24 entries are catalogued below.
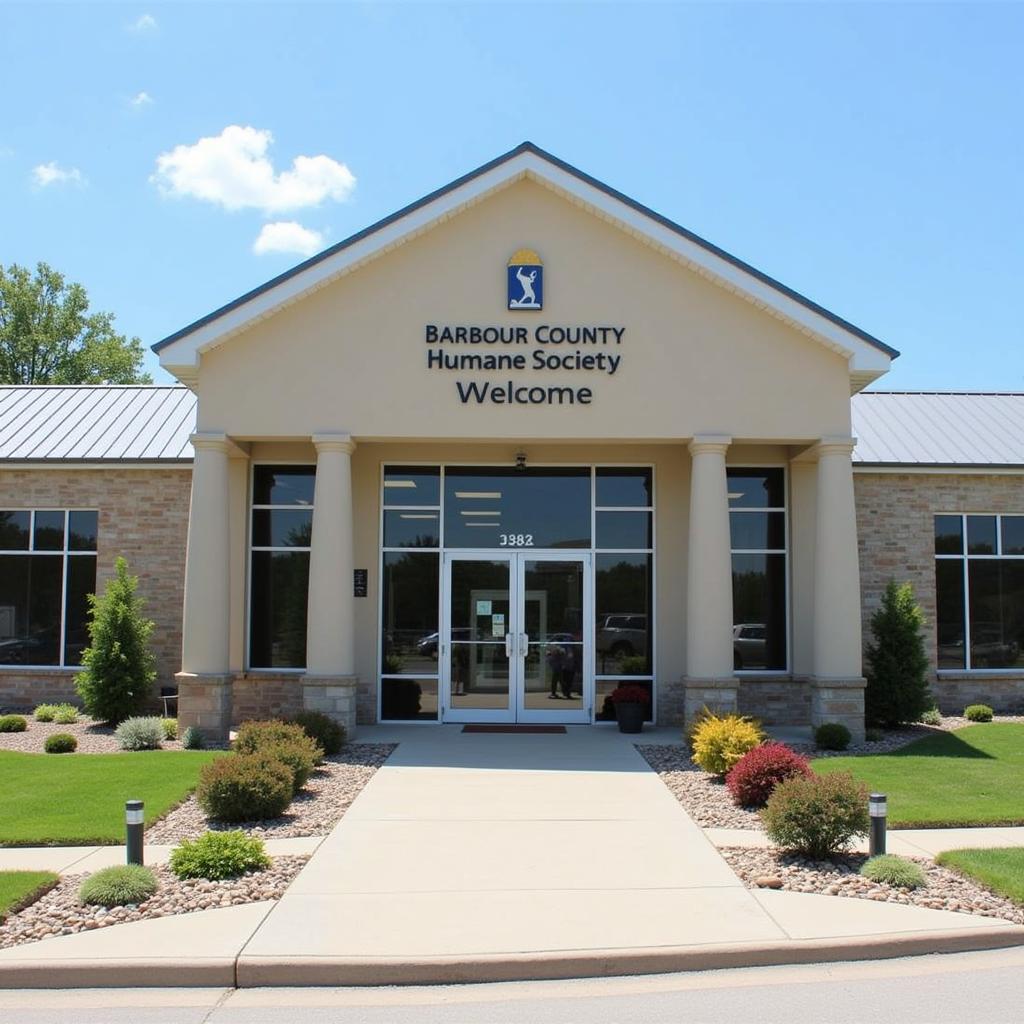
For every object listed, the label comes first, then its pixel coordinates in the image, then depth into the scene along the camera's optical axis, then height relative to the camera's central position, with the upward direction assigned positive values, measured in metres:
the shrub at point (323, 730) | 13.92 -1.76
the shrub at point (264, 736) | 12.10 -1.63
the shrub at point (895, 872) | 8.12 -2.10
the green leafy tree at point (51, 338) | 48.72 +11.74
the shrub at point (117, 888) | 7.68 -2.11
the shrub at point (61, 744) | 14.51 -2.04
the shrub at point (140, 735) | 14.77 -1.94
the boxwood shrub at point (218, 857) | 8.35 -2.07
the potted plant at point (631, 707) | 16.31 -1.69
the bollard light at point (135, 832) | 8.26 -1.85
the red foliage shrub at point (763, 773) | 10.81 -1.77
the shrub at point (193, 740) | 14.81 -2.02
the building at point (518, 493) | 15.47 +1.67
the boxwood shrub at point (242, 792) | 10.20 -1.88
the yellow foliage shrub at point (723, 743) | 12.35 -1.70
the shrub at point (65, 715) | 17.42 -1.98
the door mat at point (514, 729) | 16.38 -2.04
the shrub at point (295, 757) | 11.23 -1.74
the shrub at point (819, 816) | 8.70 -1.78
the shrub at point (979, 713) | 17.66 -1.90
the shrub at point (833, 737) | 14.65 -1.91
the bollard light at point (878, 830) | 8.62 -1.88
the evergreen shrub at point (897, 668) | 16.45 -1.09
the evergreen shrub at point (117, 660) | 16.86 -1.04
